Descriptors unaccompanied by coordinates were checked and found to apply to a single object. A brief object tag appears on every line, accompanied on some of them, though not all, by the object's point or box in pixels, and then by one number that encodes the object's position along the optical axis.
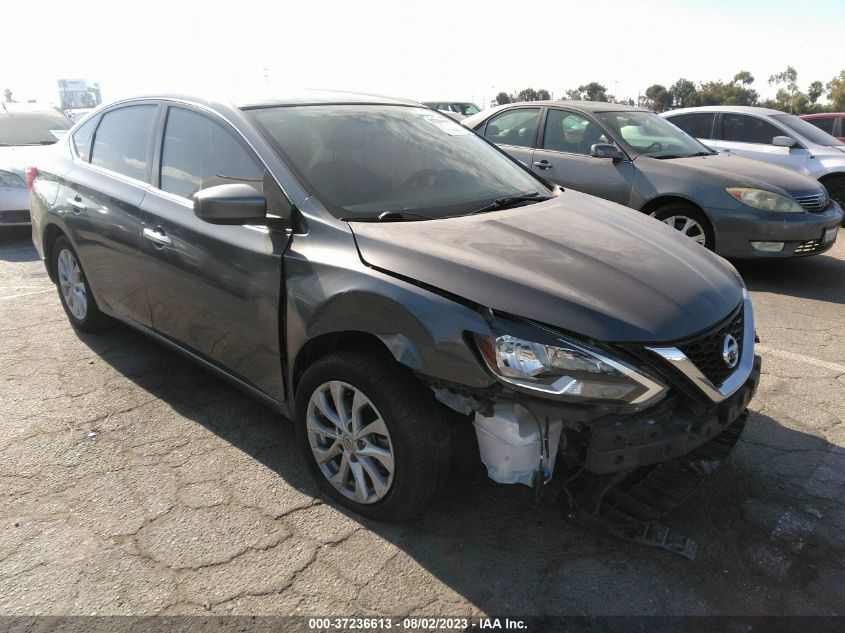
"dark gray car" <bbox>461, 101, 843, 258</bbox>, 5.80
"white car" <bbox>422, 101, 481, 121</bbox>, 21.38
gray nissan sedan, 2.20
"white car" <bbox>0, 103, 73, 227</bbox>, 7.84
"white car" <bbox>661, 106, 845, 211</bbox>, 8.51
